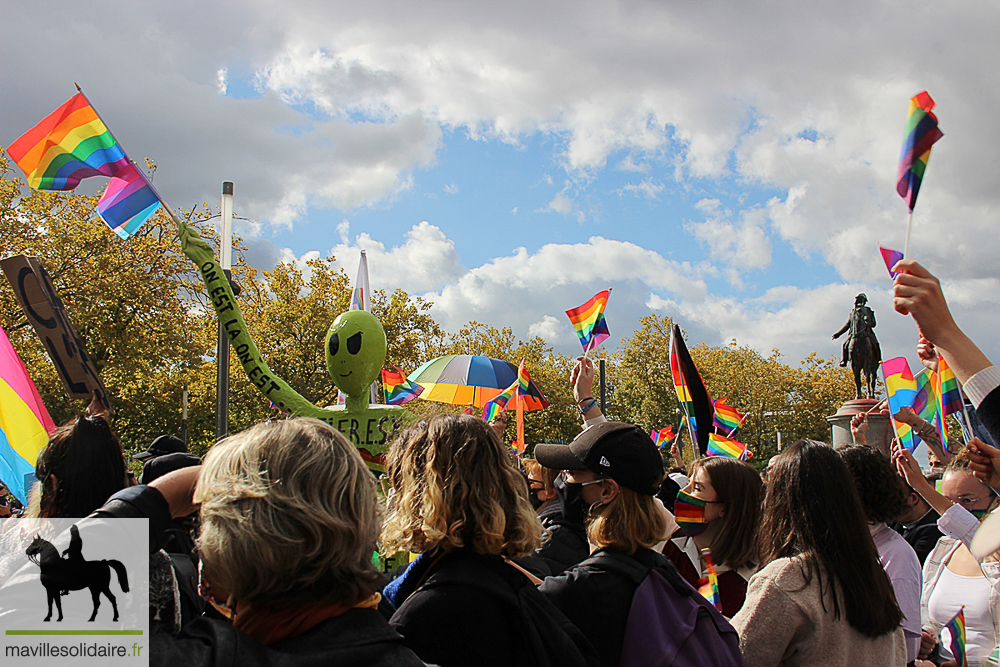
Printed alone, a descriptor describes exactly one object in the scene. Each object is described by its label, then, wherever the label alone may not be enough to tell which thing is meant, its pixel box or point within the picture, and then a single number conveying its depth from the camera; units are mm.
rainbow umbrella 9461
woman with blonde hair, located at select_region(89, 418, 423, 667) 1394
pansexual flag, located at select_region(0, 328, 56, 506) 3248
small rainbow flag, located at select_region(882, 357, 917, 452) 6539
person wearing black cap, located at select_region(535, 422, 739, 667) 2334
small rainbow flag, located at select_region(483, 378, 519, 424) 9641
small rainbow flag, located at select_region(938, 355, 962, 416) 4074
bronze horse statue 14570
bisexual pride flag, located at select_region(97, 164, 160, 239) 4848
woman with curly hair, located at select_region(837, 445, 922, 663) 3258
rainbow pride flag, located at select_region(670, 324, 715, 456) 5801
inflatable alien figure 3977
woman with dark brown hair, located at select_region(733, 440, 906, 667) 2395
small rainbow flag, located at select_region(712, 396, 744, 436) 11922
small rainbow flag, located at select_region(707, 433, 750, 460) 8375
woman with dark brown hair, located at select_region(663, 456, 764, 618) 3016
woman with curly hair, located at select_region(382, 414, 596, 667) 1977
